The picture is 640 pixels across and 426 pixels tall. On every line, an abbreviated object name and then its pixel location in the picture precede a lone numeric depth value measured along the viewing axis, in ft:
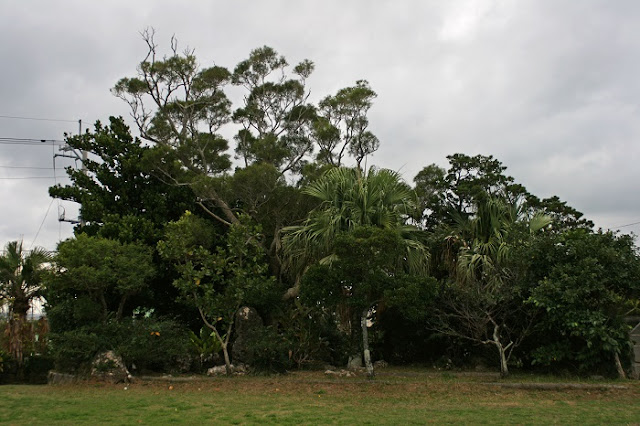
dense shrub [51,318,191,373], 43.78
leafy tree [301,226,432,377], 39.40
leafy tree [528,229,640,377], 39.42
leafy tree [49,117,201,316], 53.52
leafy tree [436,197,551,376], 43.32
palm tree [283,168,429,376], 45.06
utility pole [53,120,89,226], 60.19
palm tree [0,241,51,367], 52.03
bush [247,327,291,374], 44.88
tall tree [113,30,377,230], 56.49
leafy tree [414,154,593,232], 55.31
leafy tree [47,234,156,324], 44.04
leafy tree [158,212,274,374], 45.29
